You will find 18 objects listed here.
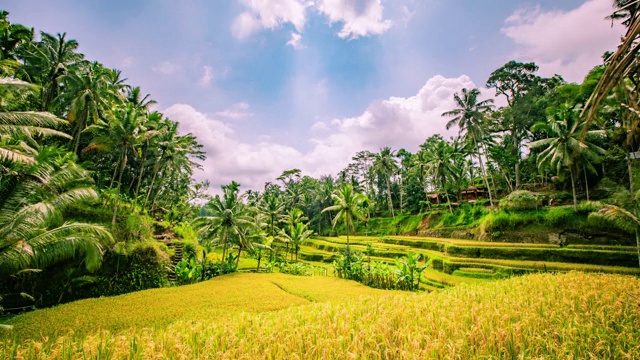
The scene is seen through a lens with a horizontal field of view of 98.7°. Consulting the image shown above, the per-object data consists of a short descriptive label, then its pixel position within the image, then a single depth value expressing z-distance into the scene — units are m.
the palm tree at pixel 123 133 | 16.52
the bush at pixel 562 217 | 18.41
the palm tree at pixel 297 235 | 24.83
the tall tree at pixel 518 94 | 29.48
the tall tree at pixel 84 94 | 19.17
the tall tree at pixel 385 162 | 40.28
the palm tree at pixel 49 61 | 19.58
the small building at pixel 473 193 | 34.19
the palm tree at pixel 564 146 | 20.77
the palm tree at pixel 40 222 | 7.92
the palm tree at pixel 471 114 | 27.16
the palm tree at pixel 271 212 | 28.03
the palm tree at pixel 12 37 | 17.38
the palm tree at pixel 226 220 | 17.66
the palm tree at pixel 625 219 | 12.27
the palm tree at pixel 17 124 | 7.59
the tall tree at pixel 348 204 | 21.02
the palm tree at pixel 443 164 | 31.12
